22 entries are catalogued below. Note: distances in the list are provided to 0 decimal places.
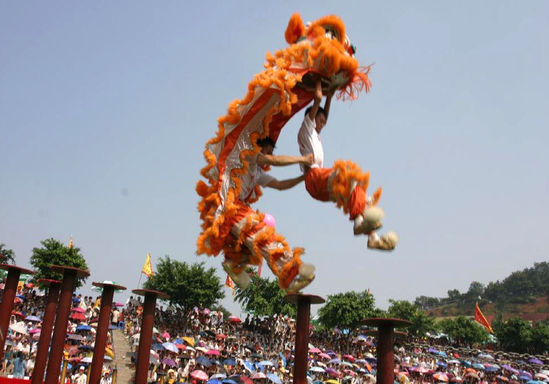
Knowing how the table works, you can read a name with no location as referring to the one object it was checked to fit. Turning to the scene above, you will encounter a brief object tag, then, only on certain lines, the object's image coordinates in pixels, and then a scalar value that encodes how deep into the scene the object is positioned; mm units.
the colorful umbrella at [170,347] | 14523
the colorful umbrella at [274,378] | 13974
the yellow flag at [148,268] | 27438
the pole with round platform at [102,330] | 7039
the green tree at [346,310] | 26531
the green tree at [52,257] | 26734
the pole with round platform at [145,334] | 6363
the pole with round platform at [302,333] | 5500
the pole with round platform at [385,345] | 4895
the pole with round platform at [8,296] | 7043
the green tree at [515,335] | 33438
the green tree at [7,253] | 30158
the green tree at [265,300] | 26648
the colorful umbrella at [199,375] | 13406
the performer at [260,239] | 4066
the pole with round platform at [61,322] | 6242
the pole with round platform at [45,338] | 6801
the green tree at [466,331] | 33969
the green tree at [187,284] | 27641
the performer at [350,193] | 3629
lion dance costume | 4355
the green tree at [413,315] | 32844
